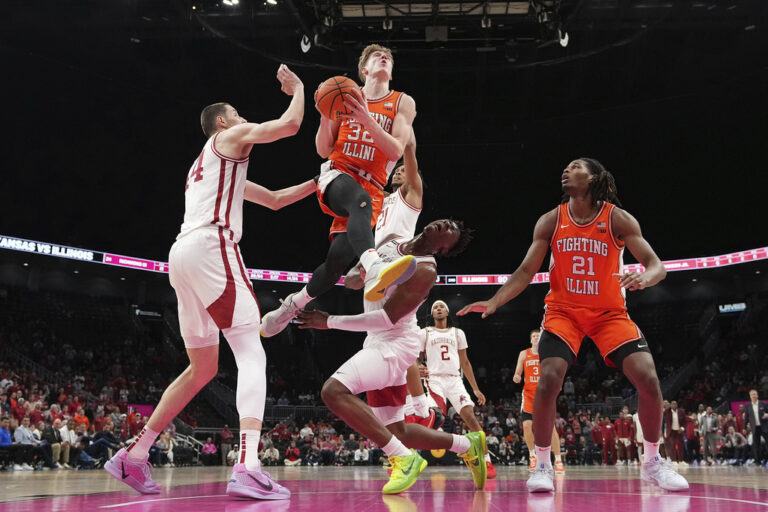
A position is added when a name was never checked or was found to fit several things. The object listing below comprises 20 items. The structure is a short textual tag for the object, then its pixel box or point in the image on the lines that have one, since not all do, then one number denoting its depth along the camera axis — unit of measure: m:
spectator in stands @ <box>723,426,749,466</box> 17.55
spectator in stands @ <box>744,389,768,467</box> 16.08
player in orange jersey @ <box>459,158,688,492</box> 4.93
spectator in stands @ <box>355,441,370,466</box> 19.34
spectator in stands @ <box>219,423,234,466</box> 20.48
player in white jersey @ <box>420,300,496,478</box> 9.97
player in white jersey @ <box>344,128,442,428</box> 5.67
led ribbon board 25.22
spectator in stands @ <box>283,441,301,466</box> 19.58
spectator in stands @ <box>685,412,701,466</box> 18.91
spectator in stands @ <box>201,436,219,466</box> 20.06
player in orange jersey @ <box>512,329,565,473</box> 10.81
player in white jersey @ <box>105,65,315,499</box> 4.09
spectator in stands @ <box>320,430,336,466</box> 19.52
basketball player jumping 4.70
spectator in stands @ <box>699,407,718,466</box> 18.00
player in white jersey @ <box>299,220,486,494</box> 4.66
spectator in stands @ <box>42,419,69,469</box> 14.39
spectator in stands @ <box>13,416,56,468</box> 13.98
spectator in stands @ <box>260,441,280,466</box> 19.22
